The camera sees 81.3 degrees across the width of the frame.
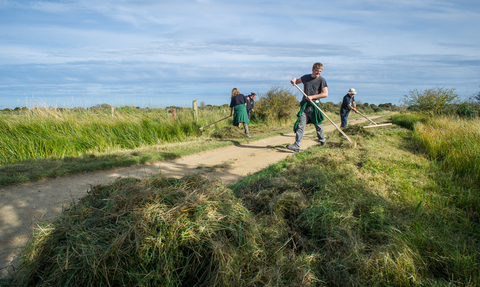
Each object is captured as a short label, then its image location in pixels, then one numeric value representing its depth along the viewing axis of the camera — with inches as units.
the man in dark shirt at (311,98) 295.7
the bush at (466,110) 535.2
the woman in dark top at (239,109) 449.7
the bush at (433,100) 618.5
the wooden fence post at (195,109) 518.3
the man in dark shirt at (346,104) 505.4
